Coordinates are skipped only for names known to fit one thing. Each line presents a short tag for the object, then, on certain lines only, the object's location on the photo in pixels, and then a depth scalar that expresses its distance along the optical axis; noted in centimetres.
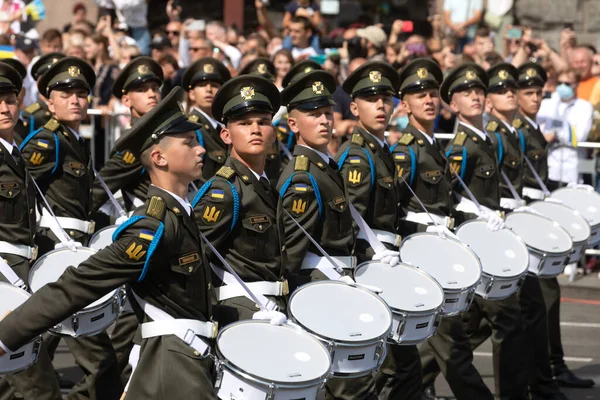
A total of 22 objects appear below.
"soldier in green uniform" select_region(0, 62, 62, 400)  1212
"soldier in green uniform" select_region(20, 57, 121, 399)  1252
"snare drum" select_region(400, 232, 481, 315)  1187
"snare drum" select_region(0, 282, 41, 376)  894
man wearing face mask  2109
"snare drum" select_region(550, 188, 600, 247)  1610
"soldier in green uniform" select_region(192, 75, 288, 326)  1000
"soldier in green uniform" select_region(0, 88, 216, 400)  846
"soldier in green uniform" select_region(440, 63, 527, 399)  1401
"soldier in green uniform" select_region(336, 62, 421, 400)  1222
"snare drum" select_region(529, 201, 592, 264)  1496
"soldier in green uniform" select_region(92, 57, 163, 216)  1437
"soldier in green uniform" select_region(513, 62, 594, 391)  1490
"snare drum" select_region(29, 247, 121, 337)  1044
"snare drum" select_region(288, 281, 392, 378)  967
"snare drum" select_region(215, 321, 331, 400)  848
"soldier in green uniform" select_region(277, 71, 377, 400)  1117
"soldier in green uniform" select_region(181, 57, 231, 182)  1604
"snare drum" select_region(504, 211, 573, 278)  1383
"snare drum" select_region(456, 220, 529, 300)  1276
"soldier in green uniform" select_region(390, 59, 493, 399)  1314
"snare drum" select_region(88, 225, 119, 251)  1293
